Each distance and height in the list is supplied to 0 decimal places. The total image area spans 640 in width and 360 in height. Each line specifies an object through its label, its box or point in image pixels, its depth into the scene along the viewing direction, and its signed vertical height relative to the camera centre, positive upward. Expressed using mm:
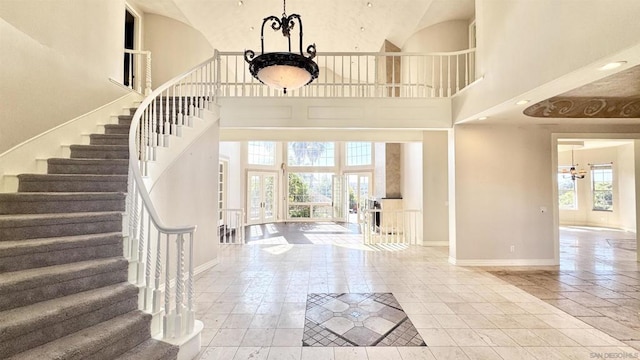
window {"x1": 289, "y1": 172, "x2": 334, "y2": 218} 11688 -288
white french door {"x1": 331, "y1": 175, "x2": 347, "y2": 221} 11539 -401
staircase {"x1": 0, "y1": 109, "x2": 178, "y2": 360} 1714 -621
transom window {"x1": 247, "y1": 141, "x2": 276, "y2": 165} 10711 +1360
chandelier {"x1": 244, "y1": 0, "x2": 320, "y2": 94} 2582 +1130
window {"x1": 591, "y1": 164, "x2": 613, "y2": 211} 9758 +67
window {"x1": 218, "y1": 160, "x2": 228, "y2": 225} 9312 +95
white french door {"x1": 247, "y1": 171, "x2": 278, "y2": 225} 10594 -323
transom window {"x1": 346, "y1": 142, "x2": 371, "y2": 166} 11070 +1363
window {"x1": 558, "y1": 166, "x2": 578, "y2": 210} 10585 -99
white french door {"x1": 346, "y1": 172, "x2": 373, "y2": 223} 11102 -113
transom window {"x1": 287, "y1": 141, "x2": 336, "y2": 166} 11797 +1409
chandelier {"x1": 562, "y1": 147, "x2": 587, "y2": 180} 9379 +562
